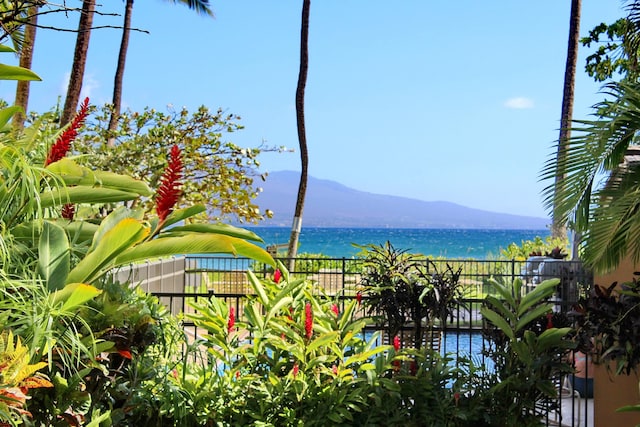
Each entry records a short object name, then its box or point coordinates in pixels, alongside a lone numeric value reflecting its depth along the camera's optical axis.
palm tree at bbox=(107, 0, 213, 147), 15.46
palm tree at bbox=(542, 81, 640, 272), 4.94
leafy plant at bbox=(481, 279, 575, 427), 4.14
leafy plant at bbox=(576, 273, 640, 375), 4.36
